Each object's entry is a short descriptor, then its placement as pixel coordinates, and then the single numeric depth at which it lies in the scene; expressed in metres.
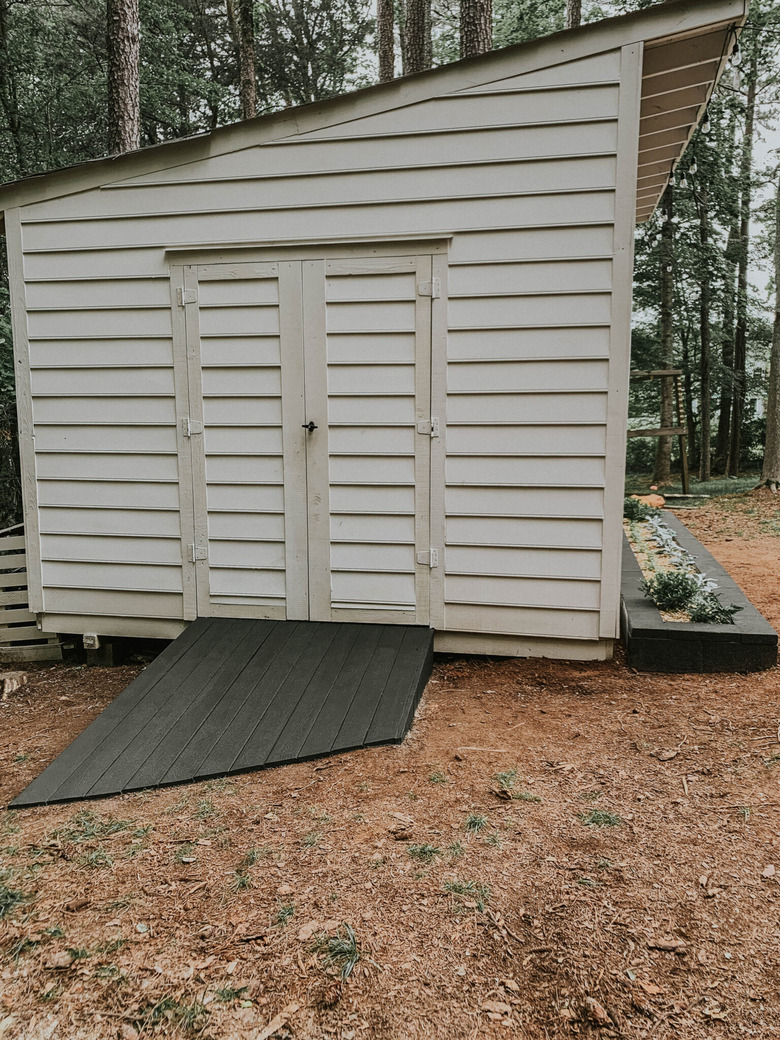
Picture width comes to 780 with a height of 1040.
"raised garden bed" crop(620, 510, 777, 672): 4.08
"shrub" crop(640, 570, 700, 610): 4.52
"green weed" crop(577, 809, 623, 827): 2.70
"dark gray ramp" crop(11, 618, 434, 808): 3.26
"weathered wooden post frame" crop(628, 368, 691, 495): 8.35
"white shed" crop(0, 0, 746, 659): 4.04
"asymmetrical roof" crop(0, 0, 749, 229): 3.76
